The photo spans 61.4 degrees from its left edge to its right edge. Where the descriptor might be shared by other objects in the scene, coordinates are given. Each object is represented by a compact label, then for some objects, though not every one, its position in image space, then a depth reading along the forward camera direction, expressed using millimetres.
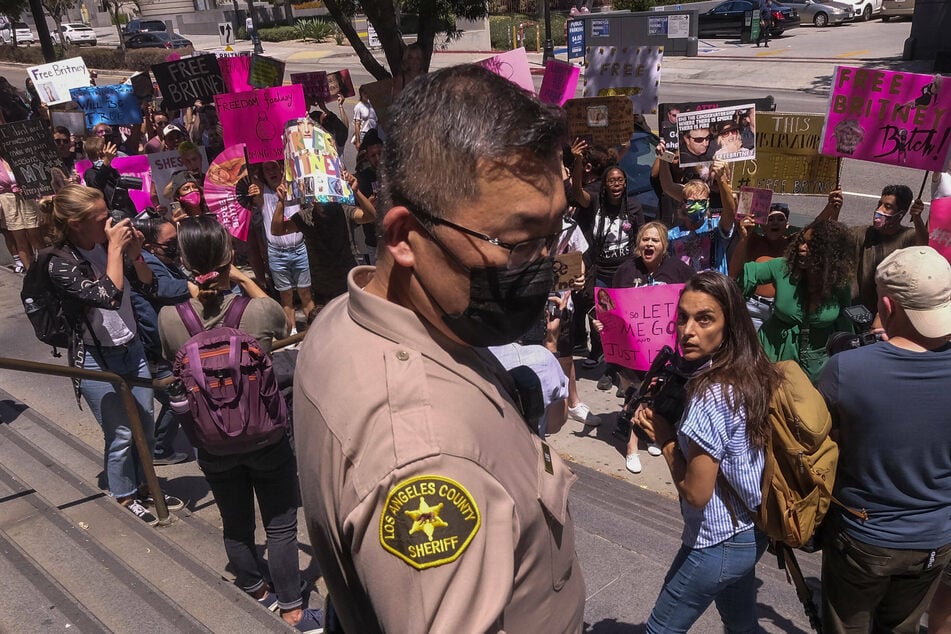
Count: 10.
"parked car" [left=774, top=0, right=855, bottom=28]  32406
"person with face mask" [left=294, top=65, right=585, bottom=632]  1128
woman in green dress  4930
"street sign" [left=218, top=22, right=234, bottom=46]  21786
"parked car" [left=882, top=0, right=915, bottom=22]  32125
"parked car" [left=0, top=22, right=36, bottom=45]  49156
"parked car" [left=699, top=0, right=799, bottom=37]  30641
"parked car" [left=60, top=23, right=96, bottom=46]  47906
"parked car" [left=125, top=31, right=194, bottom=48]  40806
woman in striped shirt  2674
